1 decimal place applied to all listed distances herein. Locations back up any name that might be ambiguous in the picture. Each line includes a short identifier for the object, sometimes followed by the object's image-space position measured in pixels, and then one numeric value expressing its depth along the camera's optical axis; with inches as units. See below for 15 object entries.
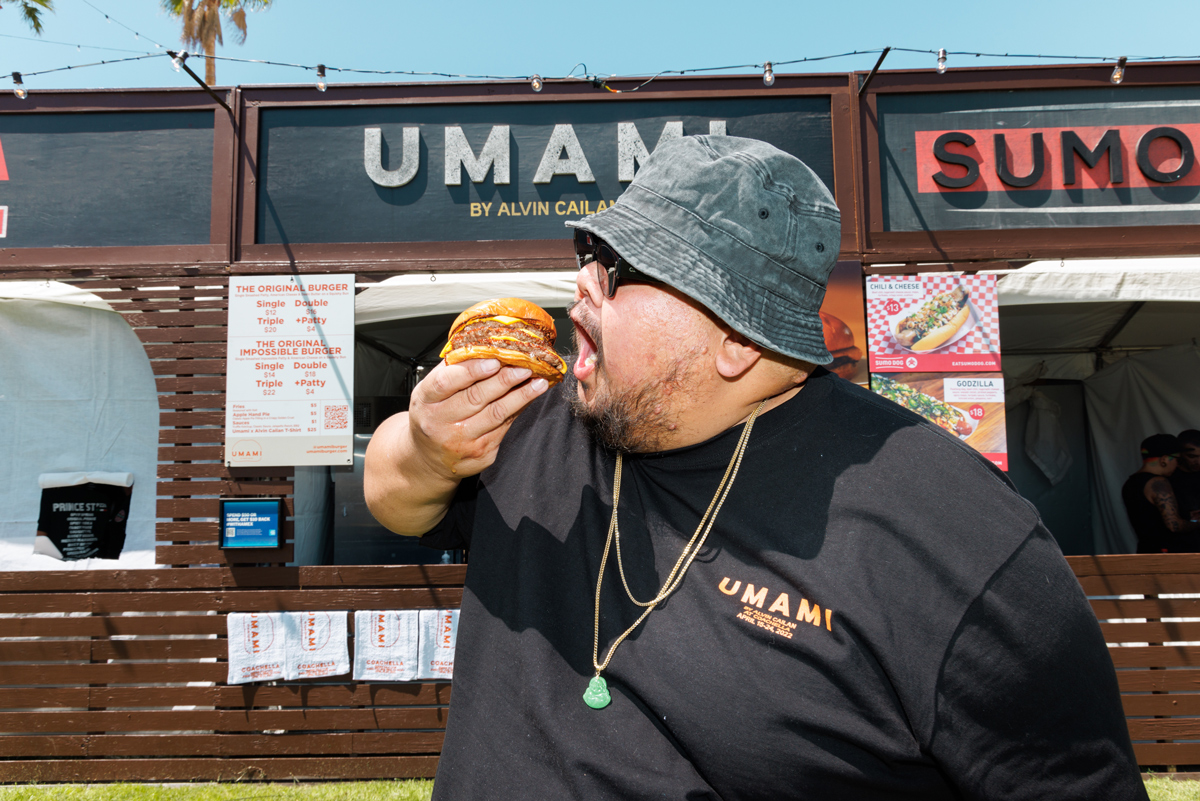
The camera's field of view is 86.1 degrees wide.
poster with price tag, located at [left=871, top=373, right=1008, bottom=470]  164.2
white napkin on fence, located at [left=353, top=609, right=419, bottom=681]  165.6
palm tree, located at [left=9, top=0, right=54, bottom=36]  439.6
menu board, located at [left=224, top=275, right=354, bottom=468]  166.2
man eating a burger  39.2
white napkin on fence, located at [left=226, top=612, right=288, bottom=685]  165.0
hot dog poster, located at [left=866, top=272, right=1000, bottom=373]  166.4
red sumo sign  171.8
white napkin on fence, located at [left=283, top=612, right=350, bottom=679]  165.6
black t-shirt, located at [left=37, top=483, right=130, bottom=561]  169.0
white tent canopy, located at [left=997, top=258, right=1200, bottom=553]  206.8
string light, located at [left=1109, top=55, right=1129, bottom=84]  170.9
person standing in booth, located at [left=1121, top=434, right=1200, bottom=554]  193.0
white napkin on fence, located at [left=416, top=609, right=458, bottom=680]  165.0
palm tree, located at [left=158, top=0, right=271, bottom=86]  570.3
